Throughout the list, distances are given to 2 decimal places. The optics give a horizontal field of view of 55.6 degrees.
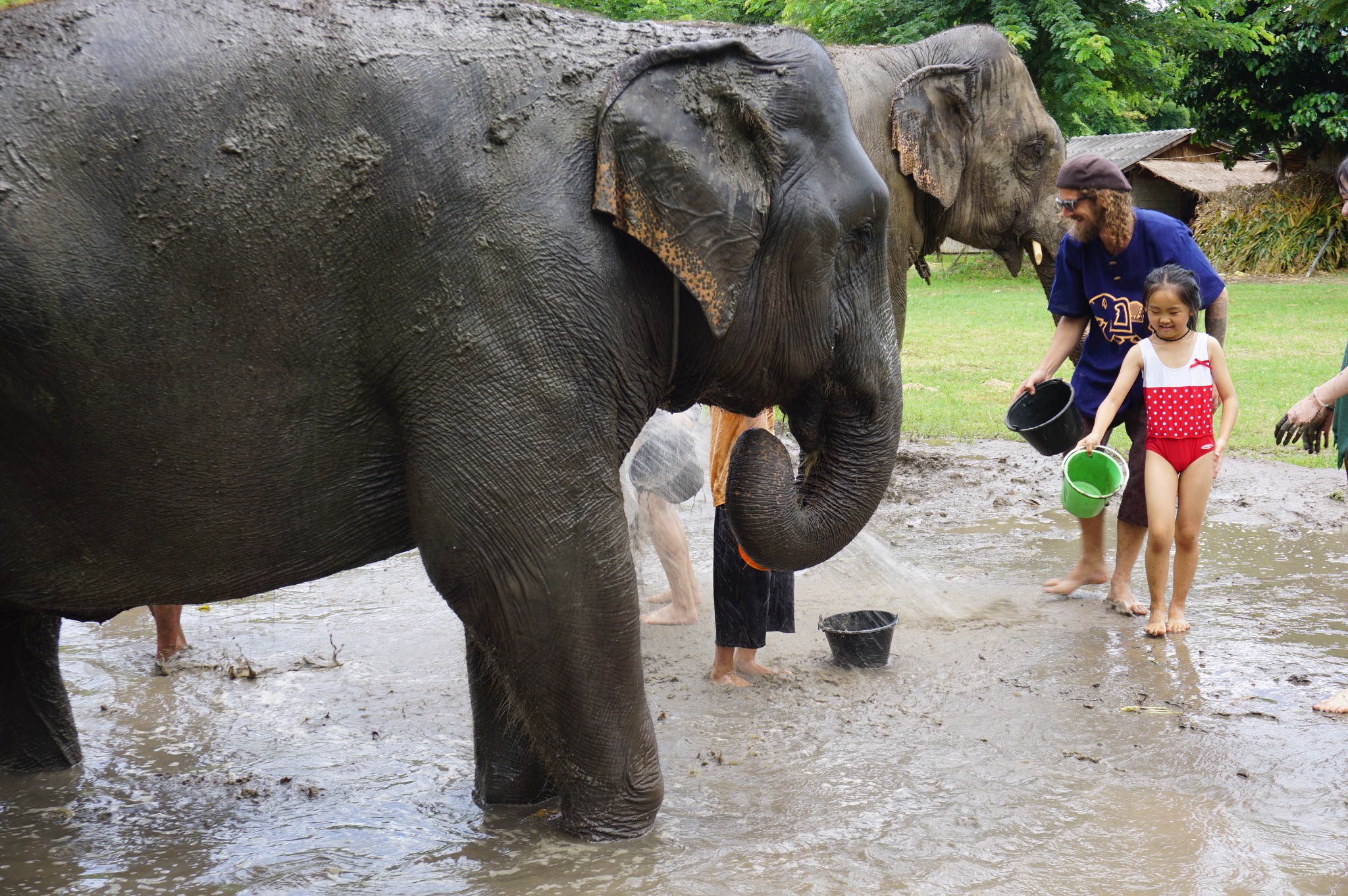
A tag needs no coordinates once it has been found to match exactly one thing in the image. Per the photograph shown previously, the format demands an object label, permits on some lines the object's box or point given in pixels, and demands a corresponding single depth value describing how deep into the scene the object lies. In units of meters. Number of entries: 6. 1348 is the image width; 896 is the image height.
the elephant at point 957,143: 6.12
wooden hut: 31.62
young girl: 5.27
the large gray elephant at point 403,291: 2.73
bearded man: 5.63
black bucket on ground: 4.82
